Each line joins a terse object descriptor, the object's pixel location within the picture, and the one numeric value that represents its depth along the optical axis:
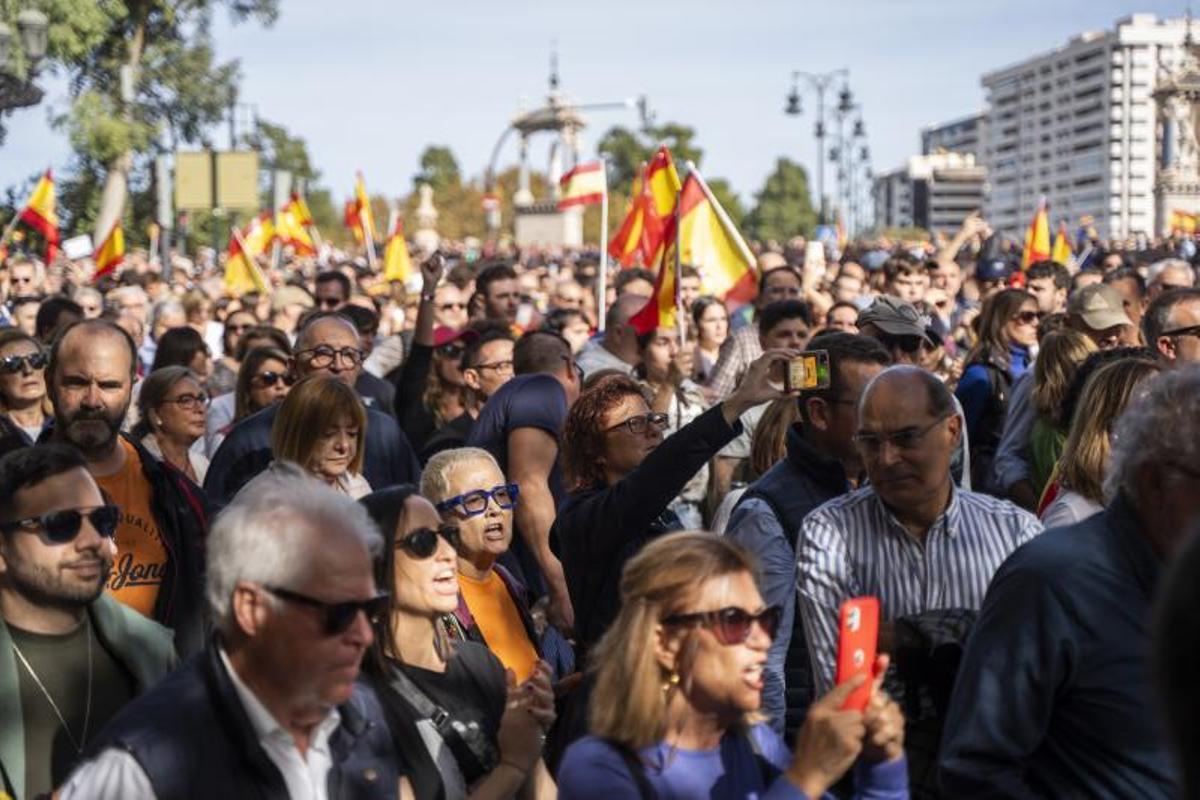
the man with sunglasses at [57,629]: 4.20
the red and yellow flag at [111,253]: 20.70
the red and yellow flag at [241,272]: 20.28
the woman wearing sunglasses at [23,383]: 8.33
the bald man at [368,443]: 7.07
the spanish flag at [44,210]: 21.50
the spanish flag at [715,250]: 11.84
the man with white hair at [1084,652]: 3.39
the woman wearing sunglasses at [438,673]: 4.29
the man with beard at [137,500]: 5.50
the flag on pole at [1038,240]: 20.12
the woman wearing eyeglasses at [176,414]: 7.82
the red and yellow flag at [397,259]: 21.11
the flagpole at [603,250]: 12.94
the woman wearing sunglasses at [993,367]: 9.03
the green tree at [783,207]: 144.50
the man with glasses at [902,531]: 4.47
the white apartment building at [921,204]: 103.97
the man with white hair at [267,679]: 3.18
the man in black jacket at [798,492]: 4.86
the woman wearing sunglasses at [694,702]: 3.41
